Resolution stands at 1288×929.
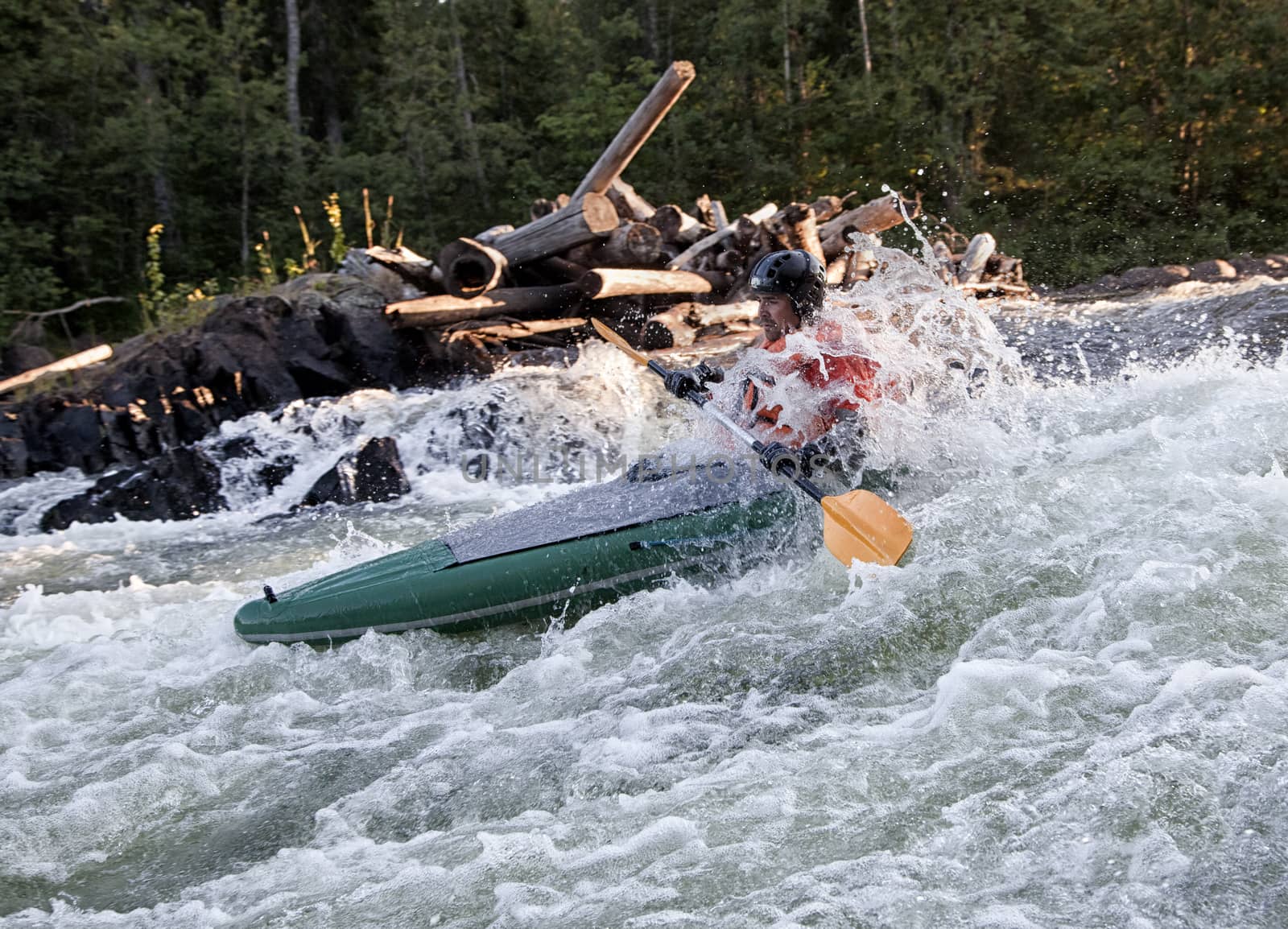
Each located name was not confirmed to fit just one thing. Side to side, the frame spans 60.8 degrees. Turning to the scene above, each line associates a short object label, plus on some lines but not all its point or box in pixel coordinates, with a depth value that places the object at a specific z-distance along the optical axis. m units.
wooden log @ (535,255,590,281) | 8.79
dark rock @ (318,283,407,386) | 8.45
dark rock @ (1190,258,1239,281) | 11.72
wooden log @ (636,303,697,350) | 8.32
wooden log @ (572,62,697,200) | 7.97
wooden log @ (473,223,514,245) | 9.50
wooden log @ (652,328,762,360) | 8.34
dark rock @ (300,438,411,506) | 6.76
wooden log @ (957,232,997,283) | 11.29
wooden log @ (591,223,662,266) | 8.62
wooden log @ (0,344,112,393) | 8.16
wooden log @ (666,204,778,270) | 8.98
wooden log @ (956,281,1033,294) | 10.82
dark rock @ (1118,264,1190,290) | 12.05
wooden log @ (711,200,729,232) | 10.03
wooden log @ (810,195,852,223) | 10.27
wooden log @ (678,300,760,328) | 8.68
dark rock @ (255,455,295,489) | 7.09
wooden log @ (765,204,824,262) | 9.05
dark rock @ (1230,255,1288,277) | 11.62
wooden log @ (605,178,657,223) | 9.38
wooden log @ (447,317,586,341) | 8.56
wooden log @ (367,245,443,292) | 8.30
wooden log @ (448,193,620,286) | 8.43
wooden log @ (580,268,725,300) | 8.09
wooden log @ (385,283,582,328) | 8.13
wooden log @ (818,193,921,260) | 9.77
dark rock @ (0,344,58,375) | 10.16
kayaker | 4.18
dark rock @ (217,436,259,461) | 7.21
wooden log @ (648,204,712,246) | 9.64
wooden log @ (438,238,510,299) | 8.41
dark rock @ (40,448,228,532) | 6.64
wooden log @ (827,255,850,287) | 10.12
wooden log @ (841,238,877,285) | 10.30
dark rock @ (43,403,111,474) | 7.60
